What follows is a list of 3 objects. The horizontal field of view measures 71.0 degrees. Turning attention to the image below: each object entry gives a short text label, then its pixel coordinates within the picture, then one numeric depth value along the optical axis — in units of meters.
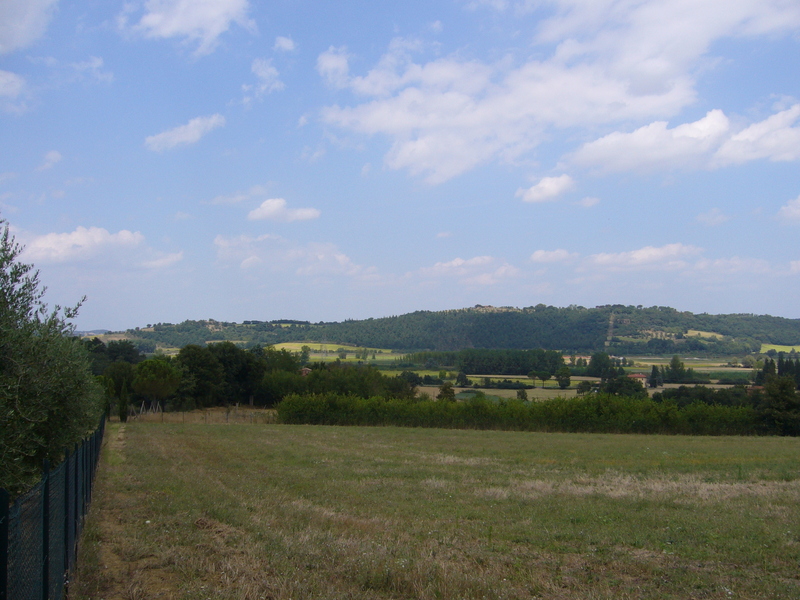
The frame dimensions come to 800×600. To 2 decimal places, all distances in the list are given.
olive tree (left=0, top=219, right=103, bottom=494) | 8.62
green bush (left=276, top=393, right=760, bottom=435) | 51.25
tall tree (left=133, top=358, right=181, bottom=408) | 54.94
